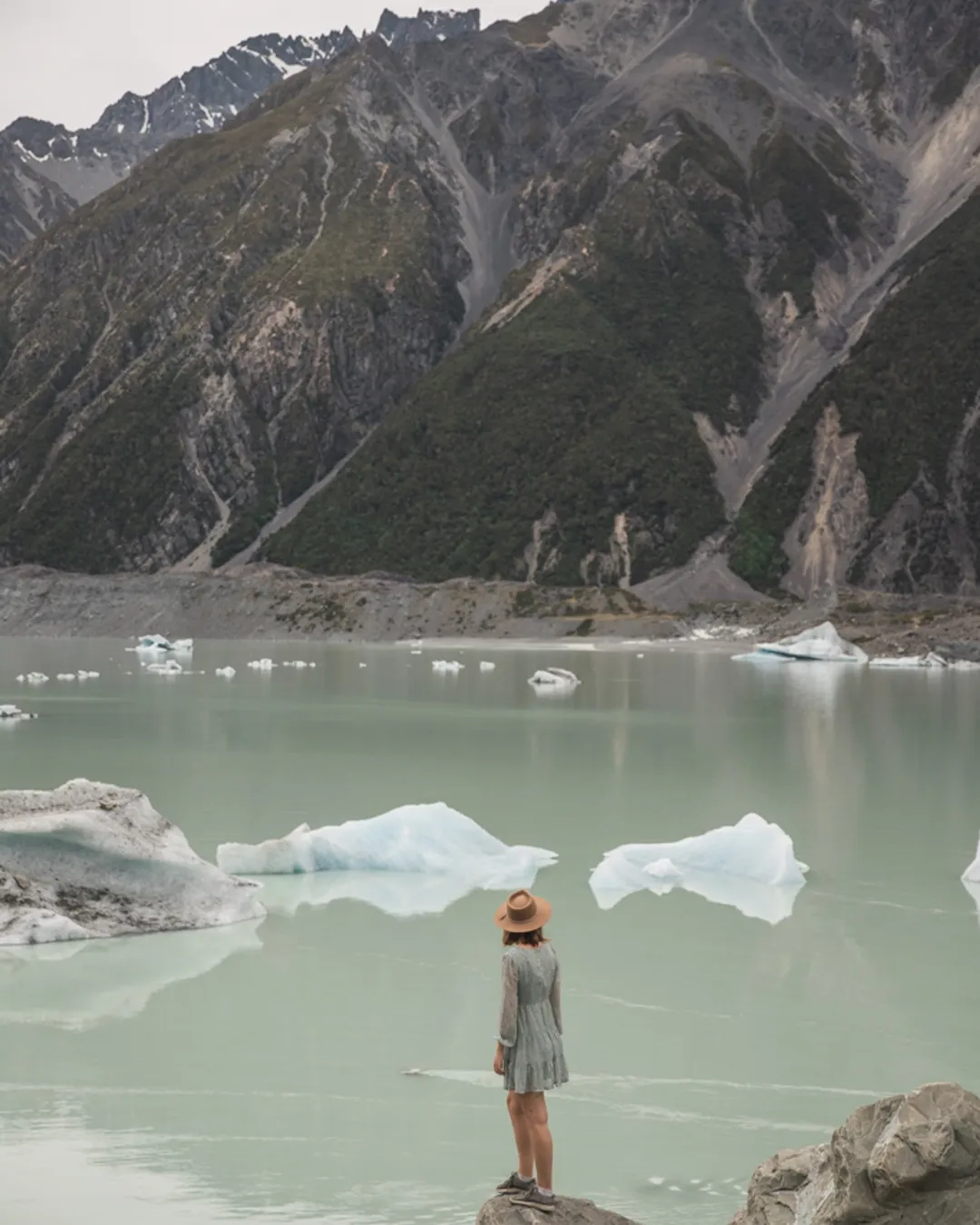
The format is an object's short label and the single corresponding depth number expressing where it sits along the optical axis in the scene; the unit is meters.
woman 8.00
